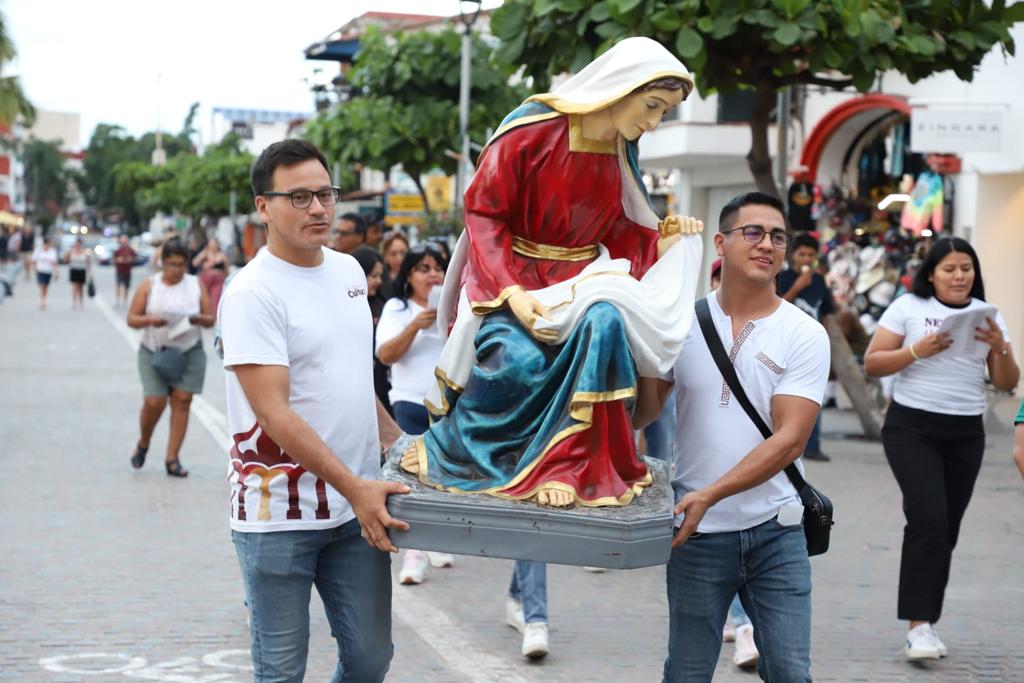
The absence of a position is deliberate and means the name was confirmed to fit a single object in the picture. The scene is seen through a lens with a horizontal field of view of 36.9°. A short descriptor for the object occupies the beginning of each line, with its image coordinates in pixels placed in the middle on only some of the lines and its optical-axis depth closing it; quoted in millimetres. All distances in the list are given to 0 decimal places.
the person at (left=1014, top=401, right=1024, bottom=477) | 5301
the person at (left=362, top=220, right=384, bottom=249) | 11141
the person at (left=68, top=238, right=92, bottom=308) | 35656
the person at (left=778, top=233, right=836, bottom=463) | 12727
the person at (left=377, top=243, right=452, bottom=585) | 8383
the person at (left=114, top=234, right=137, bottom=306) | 36344
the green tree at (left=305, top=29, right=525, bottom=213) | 22766
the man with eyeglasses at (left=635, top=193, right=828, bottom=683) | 4730
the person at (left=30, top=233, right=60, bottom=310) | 36531
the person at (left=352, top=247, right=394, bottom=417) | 9031
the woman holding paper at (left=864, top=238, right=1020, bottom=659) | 6914
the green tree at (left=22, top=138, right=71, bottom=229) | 146375
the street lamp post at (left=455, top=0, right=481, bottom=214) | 20703
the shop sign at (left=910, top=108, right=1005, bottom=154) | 17312
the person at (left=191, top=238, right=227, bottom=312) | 24328
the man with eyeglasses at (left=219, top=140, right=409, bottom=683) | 4336
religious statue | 4492
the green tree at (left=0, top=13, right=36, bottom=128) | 40938
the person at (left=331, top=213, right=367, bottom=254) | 10195
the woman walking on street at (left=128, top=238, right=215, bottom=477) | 11773
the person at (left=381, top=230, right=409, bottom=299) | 10547
